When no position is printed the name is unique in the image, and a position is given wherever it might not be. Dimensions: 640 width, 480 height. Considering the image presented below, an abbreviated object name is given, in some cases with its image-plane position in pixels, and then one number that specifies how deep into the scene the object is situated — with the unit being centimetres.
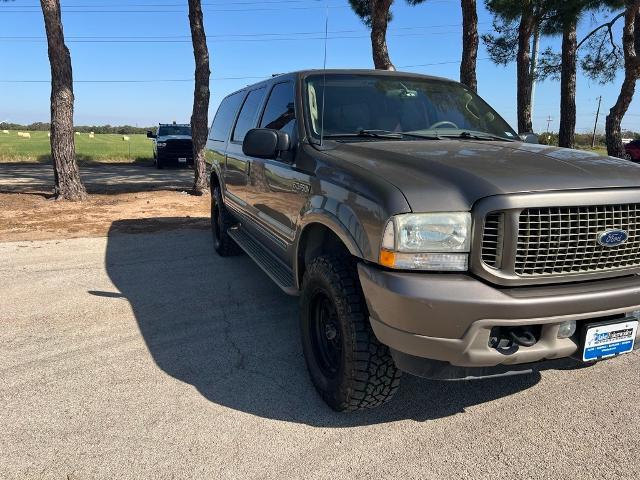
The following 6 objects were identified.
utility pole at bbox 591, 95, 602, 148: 6004
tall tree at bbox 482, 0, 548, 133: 1120
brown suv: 233
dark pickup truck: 2223
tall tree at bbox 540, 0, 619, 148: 1127
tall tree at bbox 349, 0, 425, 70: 1218
